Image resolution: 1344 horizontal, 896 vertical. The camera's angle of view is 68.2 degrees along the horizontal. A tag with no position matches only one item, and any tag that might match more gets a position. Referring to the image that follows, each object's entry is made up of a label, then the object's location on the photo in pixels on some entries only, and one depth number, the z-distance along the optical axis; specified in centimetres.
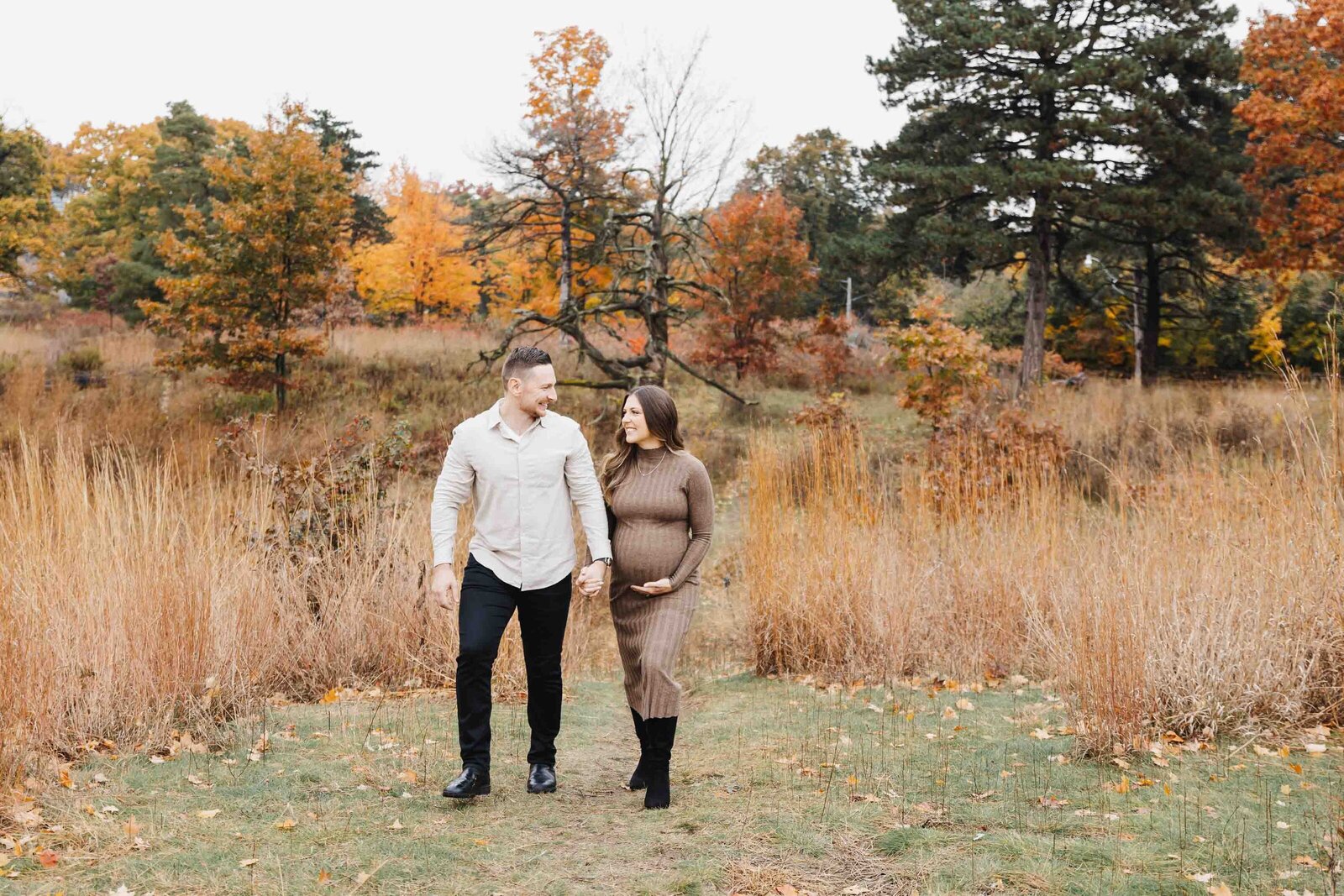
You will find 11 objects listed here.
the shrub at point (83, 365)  1755
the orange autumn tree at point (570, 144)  2198
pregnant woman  394
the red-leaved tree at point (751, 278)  2366
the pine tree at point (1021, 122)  1783
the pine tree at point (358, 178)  2972
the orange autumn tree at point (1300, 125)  1744
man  379
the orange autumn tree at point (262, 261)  1677
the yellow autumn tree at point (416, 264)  2775
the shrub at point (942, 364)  1600
